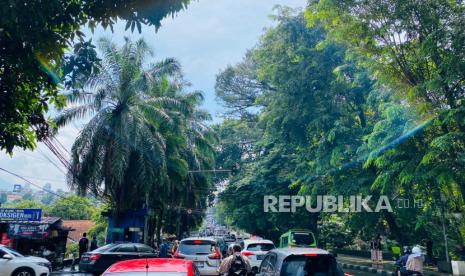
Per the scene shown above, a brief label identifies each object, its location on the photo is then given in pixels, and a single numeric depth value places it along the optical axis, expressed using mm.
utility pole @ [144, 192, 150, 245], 26738
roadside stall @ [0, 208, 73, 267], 19203
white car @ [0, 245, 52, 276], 14156
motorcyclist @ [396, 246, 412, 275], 13156
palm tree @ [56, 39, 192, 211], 22500
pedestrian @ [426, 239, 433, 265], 23734
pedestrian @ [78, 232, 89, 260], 21156
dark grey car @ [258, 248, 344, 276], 7402
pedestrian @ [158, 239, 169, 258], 18844
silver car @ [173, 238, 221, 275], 13375
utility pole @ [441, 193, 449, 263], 19172
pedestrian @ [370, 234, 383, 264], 22438
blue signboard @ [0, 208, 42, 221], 21109
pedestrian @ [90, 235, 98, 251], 21594
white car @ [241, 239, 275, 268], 16797
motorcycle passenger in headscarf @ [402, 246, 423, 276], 11820
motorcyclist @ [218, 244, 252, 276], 8961
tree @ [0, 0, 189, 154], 6082
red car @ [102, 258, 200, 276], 5273
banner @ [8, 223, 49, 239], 19125
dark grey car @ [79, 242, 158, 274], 15391
